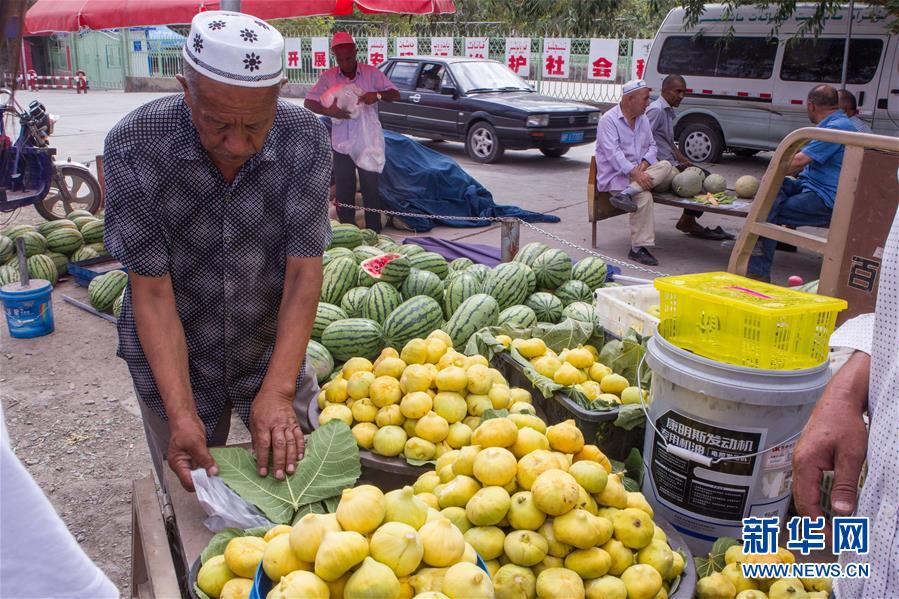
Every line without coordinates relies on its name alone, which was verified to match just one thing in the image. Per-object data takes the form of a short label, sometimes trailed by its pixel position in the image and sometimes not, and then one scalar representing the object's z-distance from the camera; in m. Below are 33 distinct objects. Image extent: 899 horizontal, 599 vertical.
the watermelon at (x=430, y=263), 5.18
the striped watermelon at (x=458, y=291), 4.55
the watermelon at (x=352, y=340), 4.16
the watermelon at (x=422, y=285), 4.66
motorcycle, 8.39
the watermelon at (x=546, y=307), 4.52
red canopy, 6.82
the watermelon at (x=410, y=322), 4.13
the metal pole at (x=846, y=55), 11.61
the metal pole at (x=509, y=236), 5.84
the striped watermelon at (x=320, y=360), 3.98
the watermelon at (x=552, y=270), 4.86
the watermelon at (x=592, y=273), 5.06
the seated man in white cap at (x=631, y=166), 7.88
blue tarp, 9.36
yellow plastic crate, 2.05
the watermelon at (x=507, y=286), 4.53
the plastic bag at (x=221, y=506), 2.00
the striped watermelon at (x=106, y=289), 6.06
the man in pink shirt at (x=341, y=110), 8.48
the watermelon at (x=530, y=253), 5.09
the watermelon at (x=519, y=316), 4.14
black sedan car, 13.31
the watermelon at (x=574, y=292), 4.73
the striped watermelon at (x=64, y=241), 6.89
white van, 11.88
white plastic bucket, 2.04
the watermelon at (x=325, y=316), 4.37
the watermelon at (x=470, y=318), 4.08
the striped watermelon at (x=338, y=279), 4.78
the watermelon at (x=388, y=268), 4.71
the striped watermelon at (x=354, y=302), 4.57
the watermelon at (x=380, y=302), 4.45
